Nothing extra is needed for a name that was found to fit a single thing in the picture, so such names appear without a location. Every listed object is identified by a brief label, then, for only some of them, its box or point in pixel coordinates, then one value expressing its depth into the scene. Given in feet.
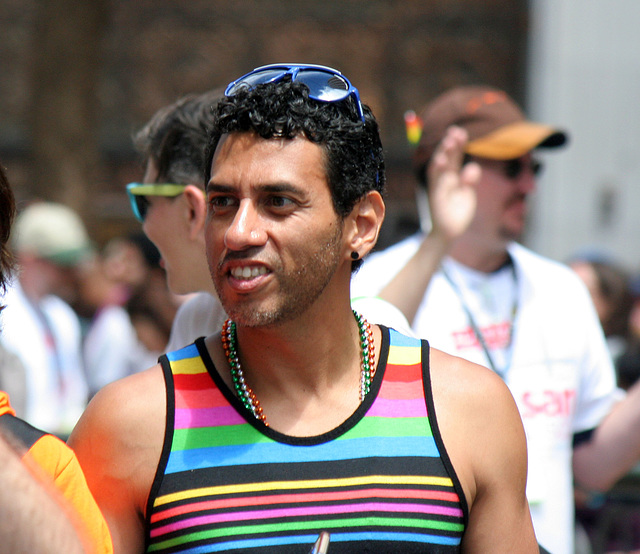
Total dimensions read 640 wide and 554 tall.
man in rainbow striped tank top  11.75
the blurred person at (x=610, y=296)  40.37
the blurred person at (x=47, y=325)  36.60
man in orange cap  20.11
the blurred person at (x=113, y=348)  46.34
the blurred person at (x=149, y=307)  42.42
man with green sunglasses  16.25
